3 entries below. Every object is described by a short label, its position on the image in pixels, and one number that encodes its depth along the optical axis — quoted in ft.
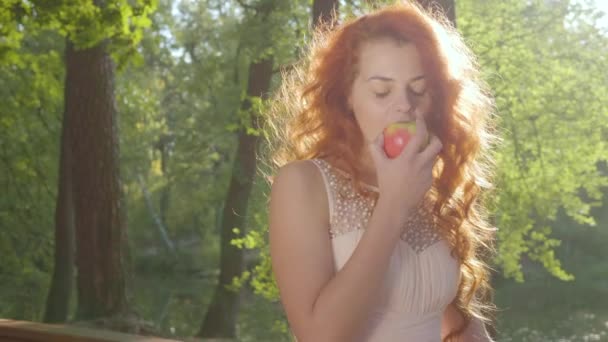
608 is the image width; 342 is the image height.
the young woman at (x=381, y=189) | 6.00
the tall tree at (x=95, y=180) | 33.17
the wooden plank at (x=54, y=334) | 9.37
